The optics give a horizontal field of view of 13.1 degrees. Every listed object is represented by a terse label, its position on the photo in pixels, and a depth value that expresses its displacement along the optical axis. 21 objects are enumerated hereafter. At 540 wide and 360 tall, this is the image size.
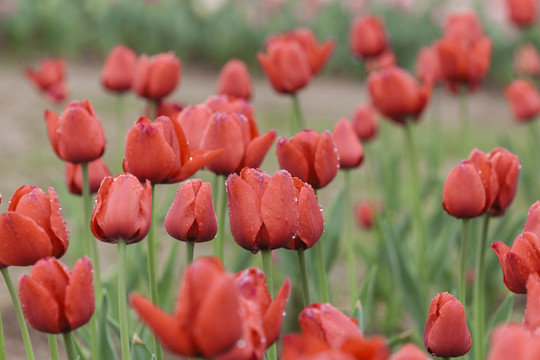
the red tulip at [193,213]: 2.04
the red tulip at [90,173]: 2.32
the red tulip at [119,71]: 2.70
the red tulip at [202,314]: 1.77
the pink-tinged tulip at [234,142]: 2.15
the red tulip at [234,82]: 2.61
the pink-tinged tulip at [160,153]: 2.08
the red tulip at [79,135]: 2.17
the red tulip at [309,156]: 2.13
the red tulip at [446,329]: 1.96
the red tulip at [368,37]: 3.23
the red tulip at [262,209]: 1.98
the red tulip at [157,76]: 2.48
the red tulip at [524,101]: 3.17
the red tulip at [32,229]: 1.99
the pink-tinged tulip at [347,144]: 2.36
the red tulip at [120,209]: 2.01
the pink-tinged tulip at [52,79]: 3.47
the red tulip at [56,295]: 1.93
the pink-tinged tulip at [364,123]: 2.91
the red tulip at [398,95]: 2.50
